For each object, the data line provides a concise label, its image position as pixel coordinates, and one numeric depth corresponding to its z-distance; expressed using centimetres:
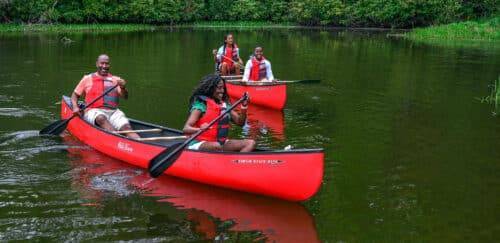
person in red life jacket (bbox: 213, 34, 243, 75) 1736
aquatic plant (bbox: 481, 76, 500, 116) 1487
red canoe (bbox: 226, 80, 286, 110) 1447
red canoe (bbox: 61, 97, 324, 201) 743
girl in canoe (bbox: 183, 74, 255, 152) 845
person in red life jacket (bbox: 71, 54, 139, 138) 1055
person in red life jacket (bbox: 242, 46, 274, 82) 1514
